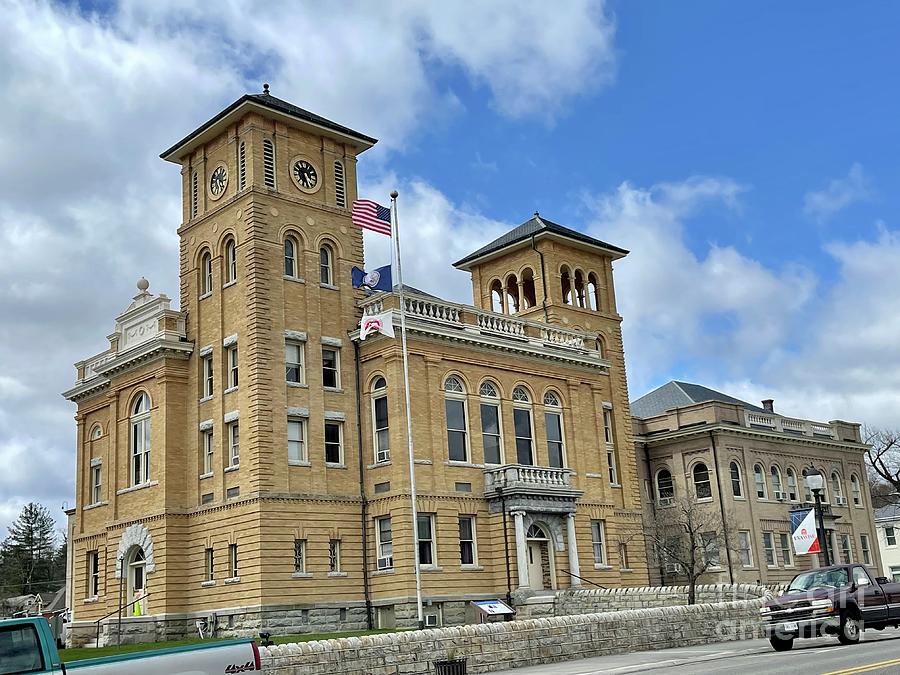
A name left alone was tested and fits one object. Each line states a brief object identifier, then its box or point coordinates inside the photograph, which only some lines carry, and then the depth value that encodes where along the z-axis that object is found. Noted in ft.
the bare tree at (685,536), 193.06
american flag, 132.26
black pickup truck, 80.64
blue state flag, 131.03
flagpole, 125.59
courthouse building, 132.05
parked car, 40.93
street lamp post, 103.96
